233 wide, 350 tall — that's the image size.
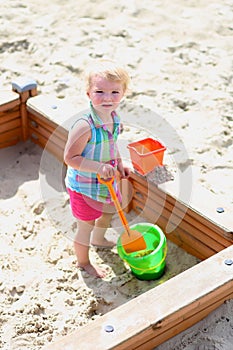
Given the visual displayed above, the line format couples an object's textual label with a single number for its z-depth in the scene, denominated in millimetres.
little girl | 2191
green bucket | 2346
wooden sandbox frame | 1879
